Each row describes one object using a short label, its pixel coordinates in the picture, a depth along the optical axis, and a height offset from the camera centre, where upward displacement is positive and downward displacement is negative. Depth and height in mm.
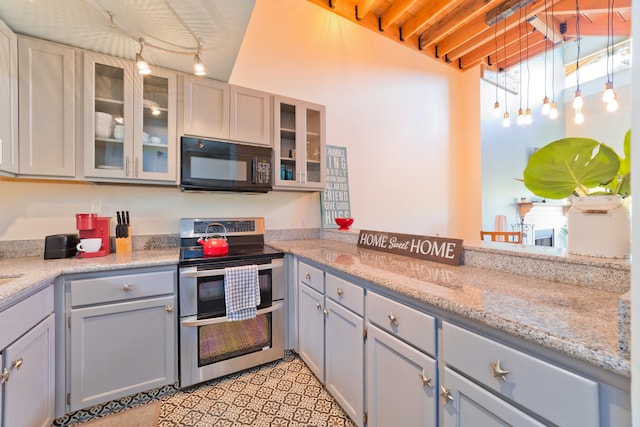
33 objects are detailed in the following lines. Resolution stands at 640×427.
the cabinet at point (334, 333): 1352 -715
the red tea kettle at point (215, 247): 1962 -246
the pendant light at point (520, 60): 3416 +2515
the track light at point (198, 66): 1582 +883
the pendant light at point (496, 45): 3425 +2539
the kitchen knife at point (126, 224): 1988 -72
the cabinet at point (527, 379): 600 -434
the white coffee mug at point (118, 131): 1872 +587
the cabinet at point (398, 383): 975 -697
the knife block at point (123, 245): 1964 -226
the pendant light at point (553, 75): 5307 +2815
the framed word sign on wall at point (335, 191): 2979 +263
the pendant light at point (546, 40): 3258 +2583
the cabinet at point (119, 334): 1498 -716
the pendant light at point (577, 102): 2869 +1208
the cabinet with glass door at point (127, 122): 1788 +663
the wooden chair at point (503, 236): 3519 -323
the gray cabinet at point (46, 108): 1614 +672
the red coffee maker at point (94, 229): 1834 -104
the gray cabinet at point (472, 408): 721 -580
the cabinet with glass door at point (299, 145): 2414 +661
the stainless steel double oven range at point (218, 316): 1734 -703
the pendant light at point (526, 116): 3317 +1237
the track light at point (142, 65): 1527 +859
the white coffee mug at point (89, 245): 1771 -203
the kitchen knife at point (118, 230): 1970 -115
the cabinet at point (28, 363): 1097 -681
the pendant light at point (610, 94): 2730 +1226
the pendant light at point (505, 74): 3604 +2368
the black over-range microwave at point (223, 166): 2008 +385
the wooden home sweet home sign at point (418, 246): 1444 -203
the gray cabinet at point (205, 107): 2043 +848
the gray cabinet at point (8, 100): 1492 +665
